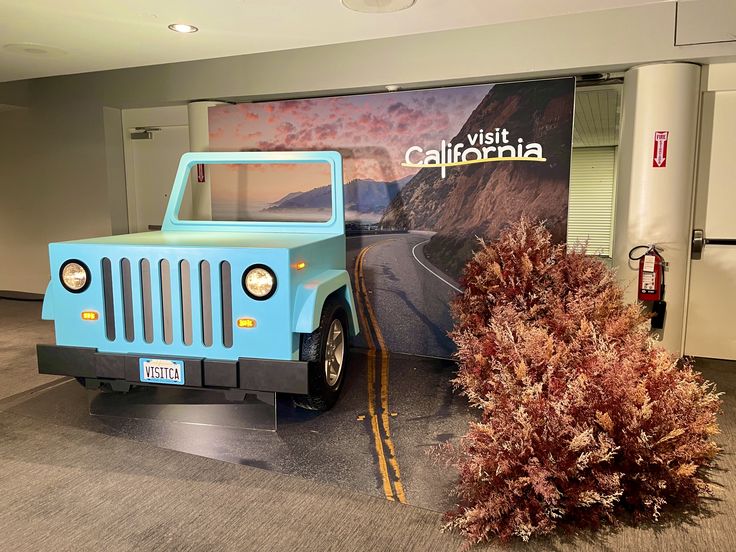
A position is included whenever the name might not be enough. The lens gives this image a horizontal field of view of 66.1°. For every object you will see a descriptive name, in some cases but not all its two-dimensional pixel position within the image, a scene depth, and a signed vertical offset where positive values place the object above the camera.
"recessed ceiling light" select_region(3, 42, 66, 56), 5.26 +1.43
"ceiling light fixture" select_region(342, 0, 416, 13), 4.14 +1.44
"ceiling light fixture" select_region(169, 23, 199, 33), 4.66 +1.43
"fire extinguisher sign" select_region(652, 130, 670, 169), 4.54 +0.42
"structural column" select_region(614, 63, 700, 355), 4.49 +0.24
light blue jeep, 3.31 -0.69
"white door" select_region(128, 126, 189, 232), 7.08 +0.37
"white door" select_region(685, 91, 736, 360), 4.75 -0.34
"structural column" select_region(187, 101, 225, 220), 6.19 +0.65
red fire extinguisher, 4.61 -0.60
